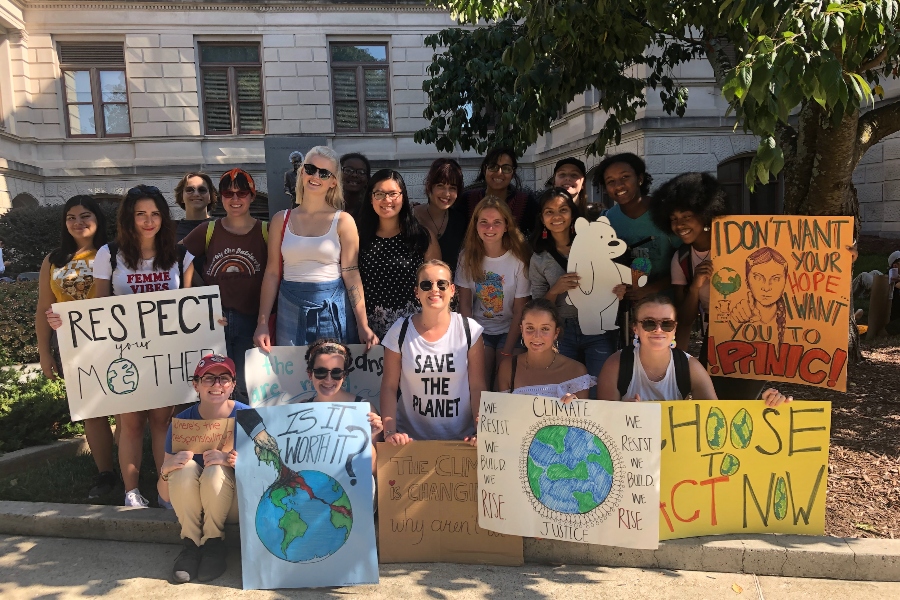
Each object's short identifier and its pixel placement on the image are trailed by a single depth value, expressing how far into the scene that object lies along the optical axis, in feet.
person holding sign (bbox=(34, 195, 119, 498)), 12.55
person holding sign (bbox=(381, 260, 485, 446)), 11.35
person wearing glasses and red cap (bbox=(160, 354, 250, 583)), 10.42
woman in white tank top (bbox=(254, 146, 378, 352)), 12.10
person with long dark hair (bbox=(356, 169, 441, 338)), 12.93
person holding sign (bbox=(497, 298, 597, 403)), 10.97
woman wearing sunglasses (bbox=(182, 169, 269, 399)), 12.74
